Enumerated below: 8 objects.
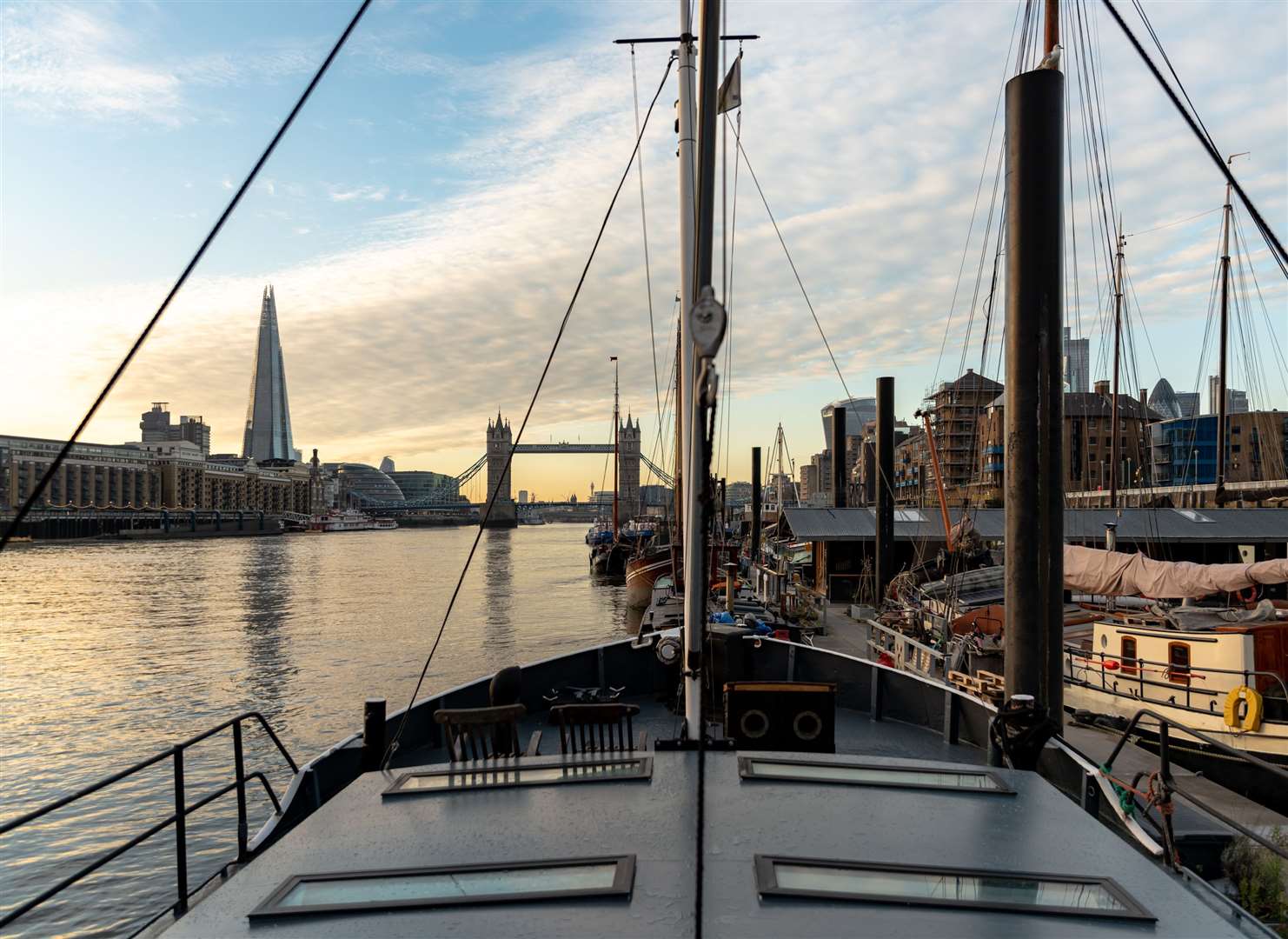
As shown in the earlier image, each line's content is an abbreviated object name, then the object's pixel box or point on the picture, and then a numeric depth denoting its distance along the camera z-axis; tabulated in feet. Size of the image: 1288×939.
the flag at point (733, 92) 24.60
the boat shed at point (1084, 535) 107.14
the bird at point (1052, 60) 29.99
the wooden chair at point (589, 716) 20.92
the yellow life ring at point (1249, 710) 42.01
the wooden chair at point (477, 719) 19.52
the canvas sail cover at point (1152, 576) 55.93
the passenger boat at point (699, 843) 11.32
